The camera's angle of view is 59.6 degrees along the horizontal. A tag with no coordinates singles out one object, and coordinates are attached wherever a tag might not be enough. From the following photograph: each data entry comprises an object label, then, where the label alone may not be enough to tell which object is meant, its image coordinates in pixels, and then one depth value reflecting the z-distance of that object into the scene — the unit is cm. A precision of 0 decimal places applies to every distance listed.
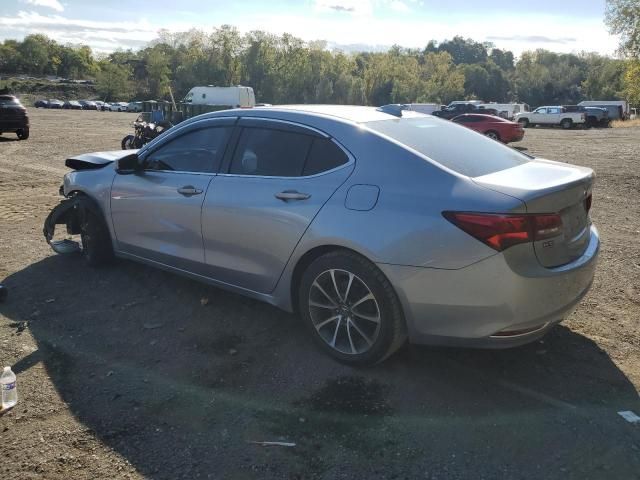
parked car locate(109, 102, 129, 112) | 8137
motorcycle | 1517
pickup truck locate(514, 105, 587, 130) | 4206
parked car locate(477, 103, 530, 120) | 4685
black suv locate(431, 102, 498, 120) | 3741
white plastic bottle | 322
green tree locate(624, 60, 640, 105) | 4838
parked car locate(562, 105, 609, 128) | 4256
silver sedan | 311
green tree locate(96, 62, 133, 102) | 11338
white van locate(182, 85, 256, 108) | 3643
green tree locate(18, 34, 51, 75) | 14450
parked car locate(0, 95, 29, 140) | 1845
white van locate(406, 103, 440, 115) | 4406
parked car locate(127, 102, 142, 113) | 7975
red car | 2262
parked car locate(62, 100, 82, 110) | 8420
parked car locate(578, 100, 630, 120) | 4926
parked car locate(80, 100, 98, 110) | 8655
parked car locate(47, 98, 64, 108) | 8362
